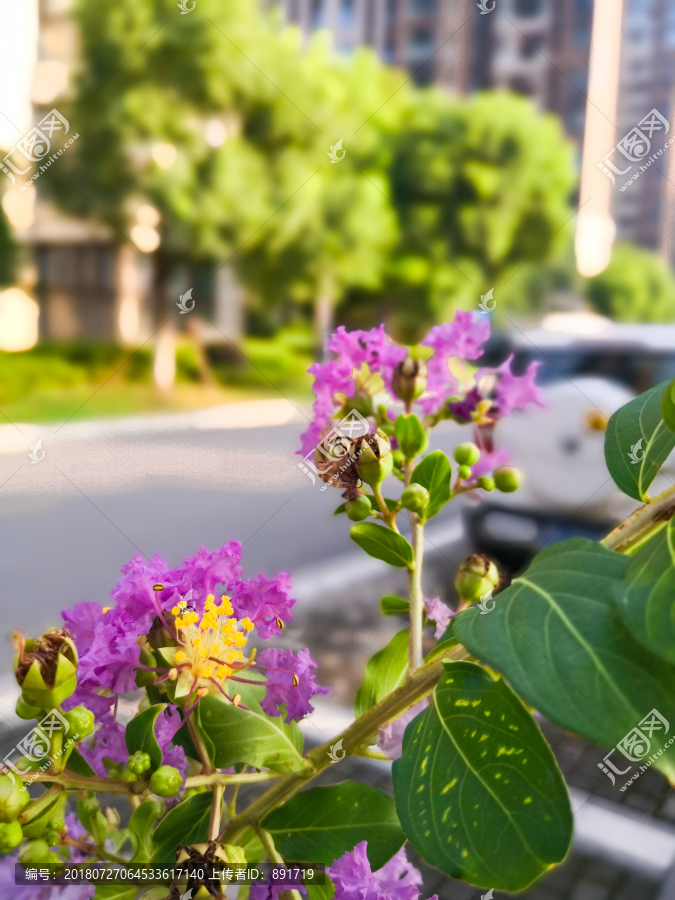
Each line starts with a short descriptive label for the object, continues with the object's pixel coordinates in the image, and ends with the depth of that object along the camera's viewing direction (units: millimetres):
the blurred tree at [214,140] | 9586
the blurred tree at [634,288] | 20422
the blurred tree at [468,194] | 12117
